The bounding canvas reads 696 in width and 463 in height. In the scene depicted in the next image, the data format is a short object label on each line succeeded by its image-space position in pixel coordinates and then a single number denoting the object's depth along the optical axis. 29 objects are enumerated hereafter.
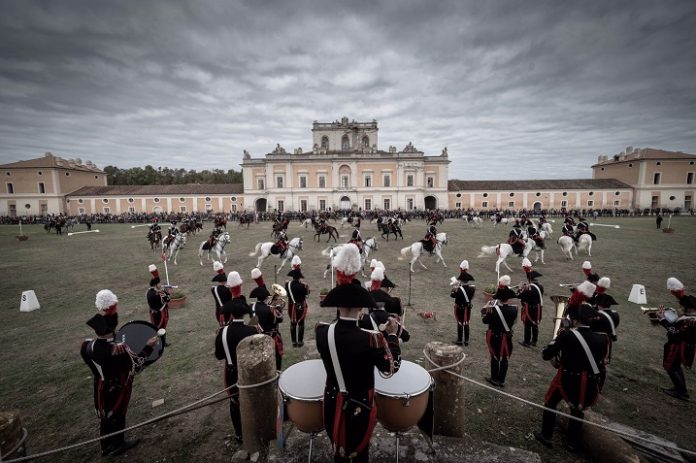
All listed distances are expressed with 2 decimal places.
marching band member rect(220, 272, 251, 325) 3.63
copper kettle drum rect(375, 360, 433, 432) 2.47
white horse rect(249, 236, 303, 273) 11.90
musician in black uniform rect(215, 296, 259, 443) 3.49
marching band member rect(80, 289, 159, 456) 3.14
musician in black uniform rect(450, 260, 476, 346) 5.63
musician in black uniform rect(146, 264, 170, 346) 5.38
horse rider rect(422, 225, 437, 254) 11.96
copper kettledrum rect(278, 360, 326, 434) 2.50
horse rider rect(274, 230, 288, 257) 11.58
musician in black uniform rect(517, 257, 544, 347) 5.53
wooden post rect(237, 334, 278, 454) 3.01
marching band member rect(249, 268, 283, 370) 4.34
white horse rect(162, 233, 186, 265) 14.23
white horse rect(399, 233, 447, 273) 11.68
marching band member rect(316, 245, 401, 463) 2.18
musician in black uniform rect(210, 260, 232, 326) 4.95
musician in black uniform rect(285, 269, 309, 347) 5.66
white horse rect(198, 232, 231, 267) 13.27
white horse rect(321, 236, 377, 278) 12.01
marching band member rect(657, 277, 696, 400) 4.14
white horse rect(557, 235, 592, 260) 13.74
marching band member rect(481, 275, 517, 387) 4.43
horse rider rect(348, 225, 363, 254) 11.23
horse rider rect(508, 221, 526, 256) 11.52
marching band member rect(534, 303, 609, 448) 3.17
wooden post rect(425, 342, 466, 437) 3.12
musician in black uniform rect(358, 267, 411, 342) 3.15
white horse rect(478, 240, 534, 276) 11.04
